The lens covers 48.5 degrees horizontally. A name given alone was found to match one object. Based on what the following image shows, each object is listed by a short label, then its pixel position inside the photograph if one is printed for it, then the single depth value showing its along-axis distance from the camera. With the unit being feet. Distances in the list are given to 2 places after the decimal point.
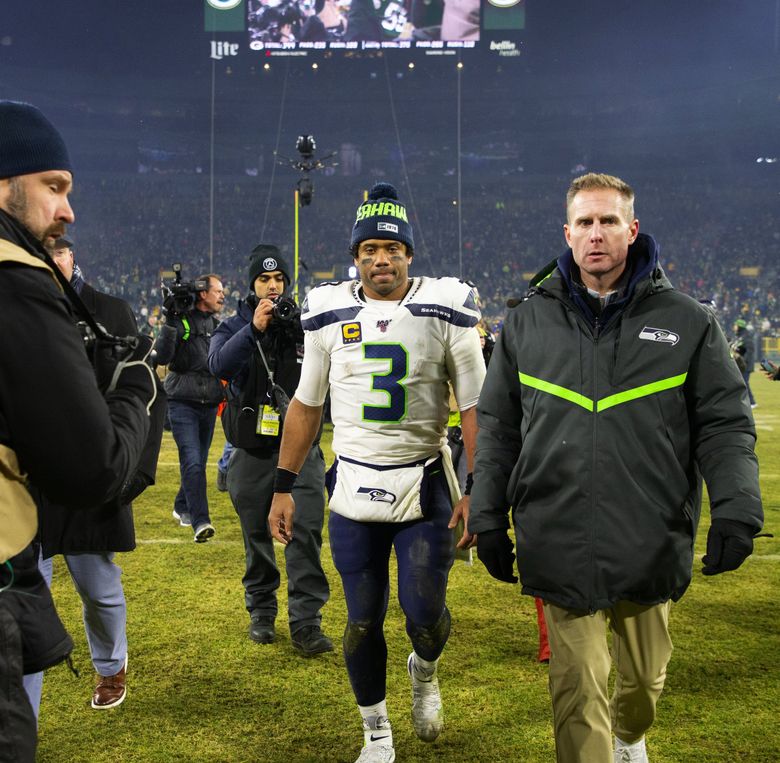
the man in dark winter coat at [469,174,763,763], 8.21
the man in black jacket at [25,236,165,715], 10.55
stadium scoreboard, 131.23
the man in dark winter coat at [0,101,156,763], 5.08
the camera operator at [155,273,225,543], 21.53
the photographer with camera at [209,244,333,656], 14.92
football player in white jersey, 10.67
